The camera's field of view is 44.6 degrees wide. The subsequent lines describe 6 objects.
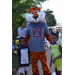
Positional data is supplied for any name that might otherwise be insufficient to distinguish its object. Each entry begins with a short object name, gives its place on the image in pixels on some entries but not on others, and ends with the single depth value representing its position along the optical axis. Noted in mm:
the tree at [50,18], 29953
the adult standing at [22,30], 3588
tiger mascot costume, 2592
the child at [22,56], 2490
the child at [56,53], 2316
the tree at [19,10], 6129
